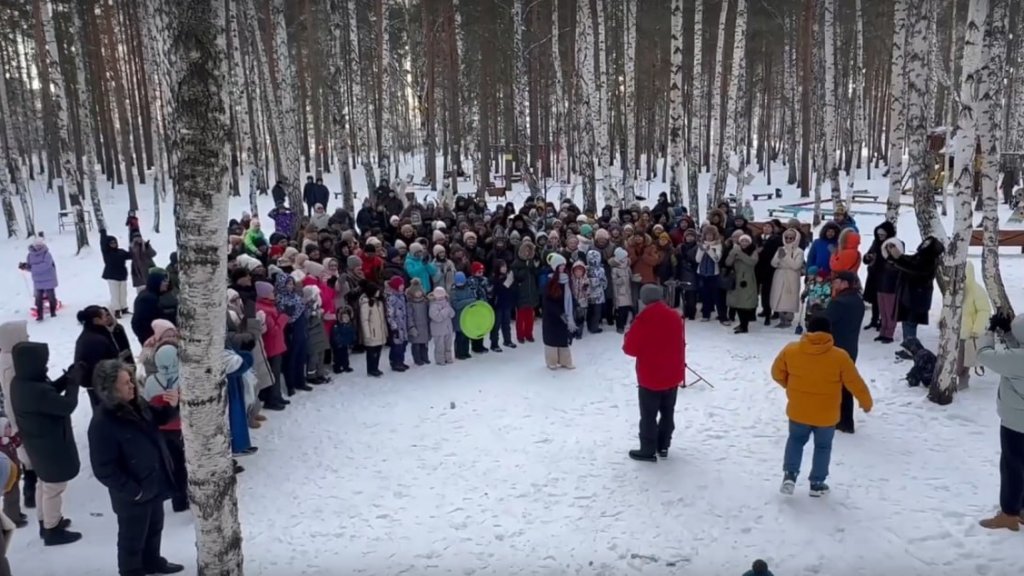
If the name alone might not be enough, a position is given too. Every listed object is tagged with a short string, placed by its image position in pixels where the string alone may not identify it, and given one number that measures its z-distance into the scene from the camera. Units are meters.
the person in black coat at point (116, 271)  11.51
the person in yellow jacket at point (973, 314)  7.36
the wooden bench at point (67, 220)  21.76
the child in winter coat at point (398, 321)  9.18
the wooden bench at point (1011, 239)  14.05
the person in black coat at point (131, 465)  4.55
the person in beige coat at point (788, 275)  10.07
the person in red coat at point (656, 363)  6.31
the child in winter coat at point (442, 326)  9.30
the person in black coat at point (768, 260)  10.35
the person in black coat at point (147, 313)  7.68
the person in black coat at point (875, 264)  9.52
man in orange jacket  5.50
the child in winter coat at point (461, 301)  9.69
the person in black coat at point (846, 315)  6.80
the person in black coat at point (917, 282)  8.56
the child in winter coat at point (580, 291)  10.04
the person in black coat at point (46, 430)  5.11
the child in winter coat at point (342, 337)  9.03
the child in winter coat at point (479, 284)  9.80
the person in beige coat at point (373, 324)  9.05
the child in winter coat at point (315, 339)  8.44
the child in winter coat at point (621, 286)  10.56
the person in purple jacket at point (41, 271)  11.77
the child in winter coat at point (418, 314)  9.30
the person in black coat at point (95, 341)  6.20
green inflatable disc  9.62
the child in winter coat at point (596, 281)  10.32
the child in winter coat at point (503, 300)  10.11
